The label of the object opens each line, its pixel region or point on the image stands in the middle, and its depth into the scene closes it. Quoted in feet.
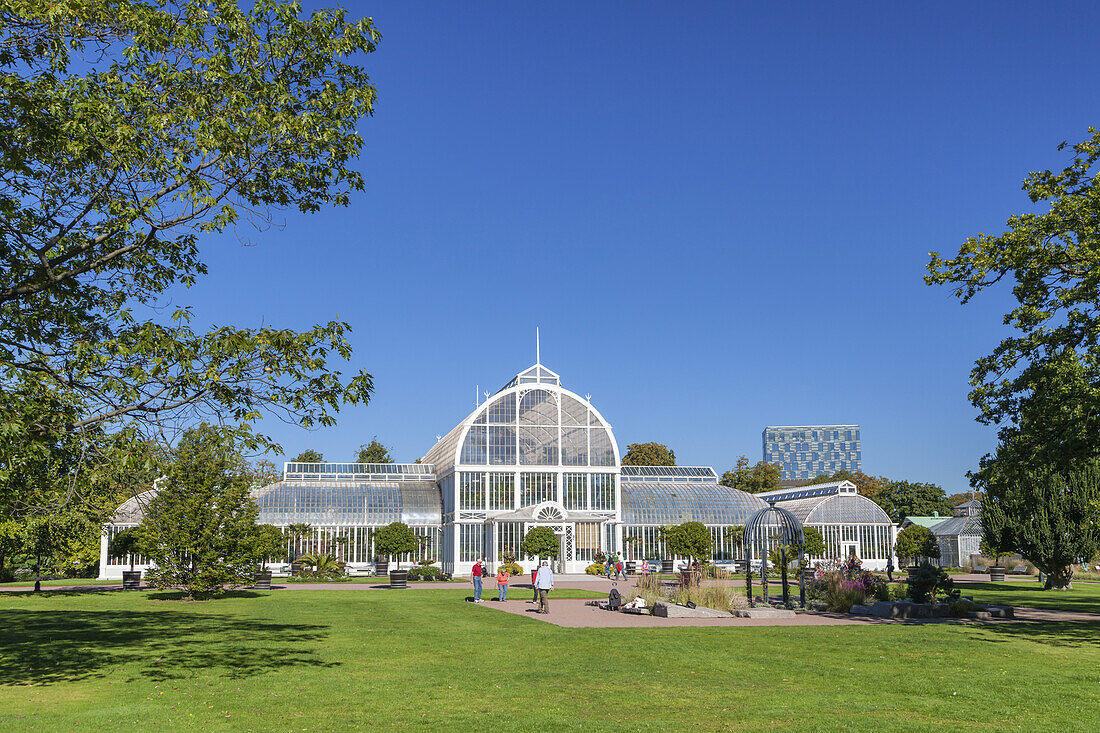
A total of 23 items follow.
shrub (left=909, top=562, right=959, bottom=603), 83.30
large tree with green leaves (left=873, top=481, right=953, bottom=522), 320.91
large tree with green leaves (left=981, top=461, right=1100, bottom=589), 130.00
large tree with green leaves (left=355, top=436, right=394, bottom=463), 335.26
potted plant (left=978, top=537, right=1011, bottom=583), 140.36
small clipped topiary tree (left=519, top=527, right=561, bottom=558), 156.04
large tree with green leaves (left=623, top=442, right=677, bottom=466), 301.02
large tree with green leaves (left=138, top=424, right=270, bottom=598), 107.96
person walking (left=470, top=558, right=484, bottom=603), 104.53
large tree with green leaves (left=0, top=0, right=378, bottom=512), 40.86
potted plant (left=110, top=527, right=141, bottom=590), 133.69
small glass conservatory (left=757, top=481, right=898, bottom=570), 205.77
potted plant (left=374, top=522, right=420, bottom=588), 164.25
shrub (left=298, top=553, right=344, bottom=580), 161.89
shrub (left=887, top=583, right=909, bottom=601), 90.58
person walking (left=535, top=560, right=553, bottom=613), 84.53
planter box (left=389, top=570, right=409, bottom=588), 139.23
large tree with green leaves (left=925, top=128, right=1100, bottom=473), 69.15
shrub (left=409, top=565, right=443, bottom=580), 167.43
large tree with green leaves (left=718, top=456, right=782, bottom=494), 301.84
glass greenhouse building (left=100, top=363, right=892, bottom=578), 181.98
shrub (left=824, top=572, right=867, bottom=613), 87.51
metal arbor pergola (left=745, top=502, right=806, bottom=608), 92.63
